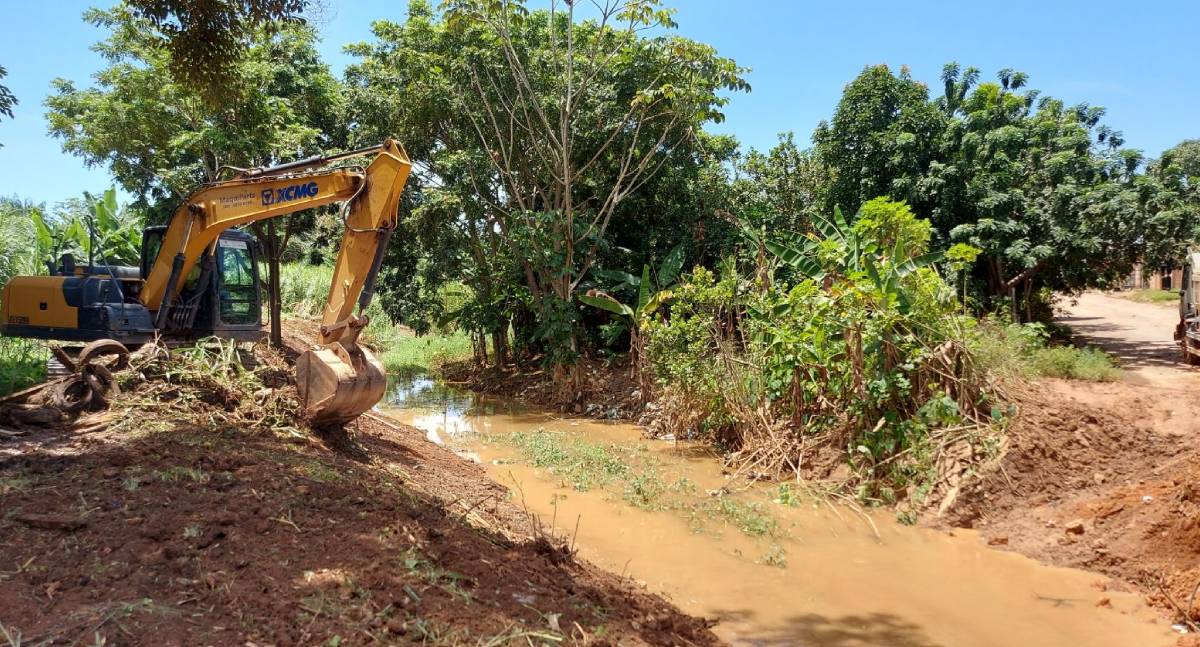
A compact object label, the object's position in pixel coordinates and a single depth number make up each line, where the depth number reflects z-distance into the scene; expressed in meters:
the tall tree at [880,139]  15.94
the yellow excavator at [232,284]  7.68
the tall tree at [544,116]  14.34
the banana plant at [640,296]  13.40
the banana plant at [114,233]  19.03
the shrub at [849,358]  8.35
